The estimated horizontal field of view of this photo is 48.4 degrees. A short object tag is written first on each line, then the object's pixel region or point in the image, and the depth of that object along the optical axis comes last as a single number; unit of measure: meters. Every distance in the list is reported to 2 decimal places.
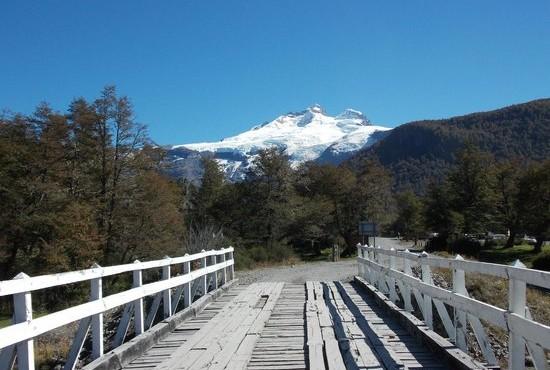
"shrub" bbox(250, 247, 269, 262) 45.31
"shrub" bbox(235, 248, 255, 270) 37.09
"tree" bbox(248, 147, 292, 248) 58.62
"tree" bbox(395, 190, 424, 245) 85.89
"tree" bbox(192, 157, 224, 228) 64.12
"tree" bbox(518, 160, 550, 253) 67.00
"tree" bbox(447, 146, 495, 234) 70.56
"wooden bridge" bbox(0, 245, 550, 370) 5.16
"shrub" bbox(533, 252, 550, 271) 53.27
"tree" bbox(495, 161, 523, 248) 72.69
